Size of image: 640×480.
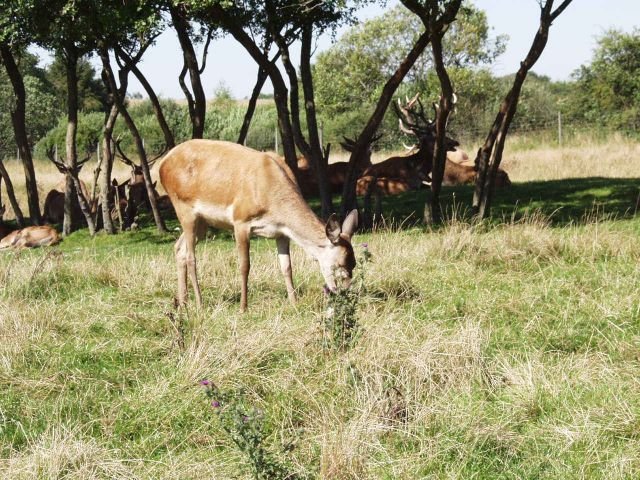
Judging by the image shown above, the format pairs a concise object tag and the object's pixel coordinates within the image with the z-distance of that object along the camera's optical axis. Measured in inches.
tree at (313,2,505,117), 2158.0
